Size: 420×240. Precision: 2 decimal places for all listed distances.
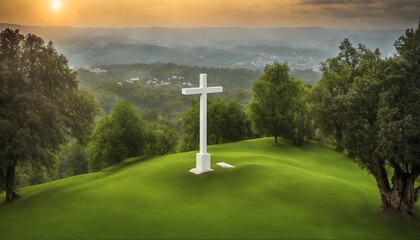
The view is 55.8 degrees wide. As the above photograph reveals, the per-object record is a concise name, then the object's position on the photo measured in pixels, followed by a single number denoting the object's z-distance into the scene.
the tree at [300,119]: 55.19
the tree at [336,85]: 24.55
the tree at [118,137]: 49.16
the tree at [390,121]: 21.58
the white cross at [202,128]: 31.14
